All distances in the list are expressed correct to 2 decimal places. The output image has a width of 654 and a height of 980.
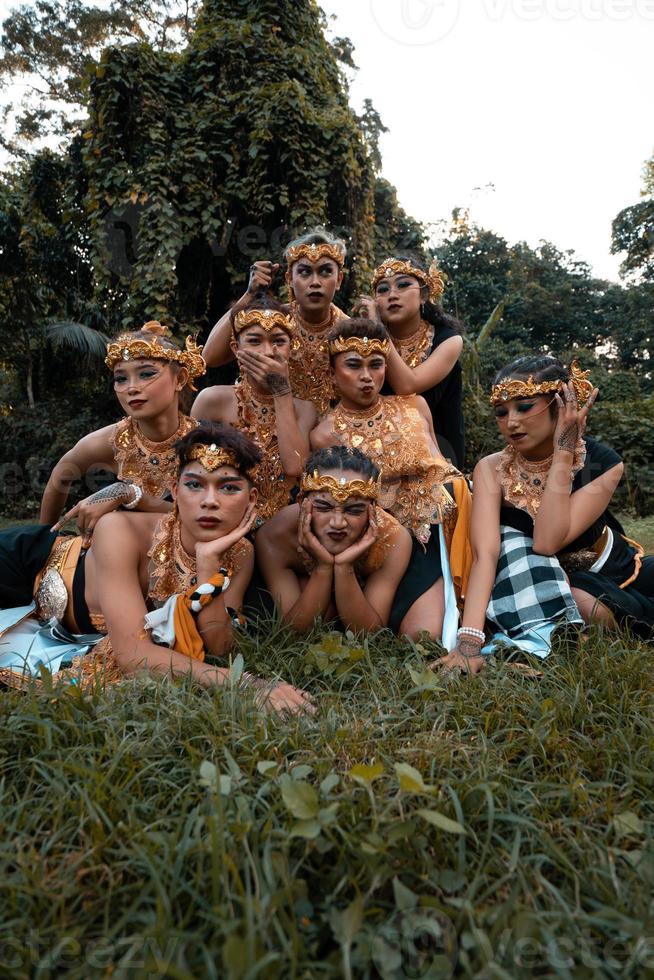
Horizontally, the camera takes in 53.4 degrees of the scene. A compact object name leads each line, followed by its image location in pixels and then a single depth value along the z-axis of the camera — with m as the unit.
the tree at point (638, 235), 22.64
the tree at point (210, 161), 9.27
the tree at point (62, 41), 15.38
